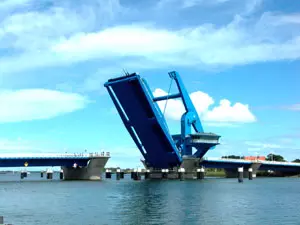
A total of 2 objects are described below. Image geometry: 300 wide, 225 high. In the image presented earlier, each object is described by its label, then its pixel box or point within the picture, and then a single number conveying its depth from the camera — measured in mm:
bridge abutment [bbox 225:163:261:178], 109400
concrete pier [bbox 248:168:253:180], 101425
